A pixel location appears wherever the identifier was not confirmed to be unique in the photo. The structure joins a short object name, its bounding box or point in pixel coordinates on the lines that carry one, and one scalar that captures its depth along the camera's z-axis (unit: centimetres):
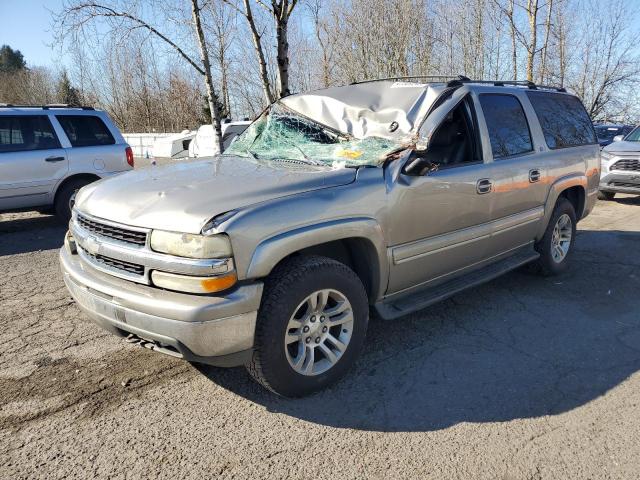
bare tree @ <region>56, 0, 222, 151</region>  1037
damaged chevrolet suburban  261
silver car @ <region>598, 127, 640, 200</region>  964
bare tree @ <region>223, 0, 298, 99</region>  952
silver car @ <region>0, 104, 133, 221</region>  746
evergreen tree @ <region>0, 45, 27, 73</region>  6034
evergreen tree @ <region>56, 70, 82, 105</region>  3850
